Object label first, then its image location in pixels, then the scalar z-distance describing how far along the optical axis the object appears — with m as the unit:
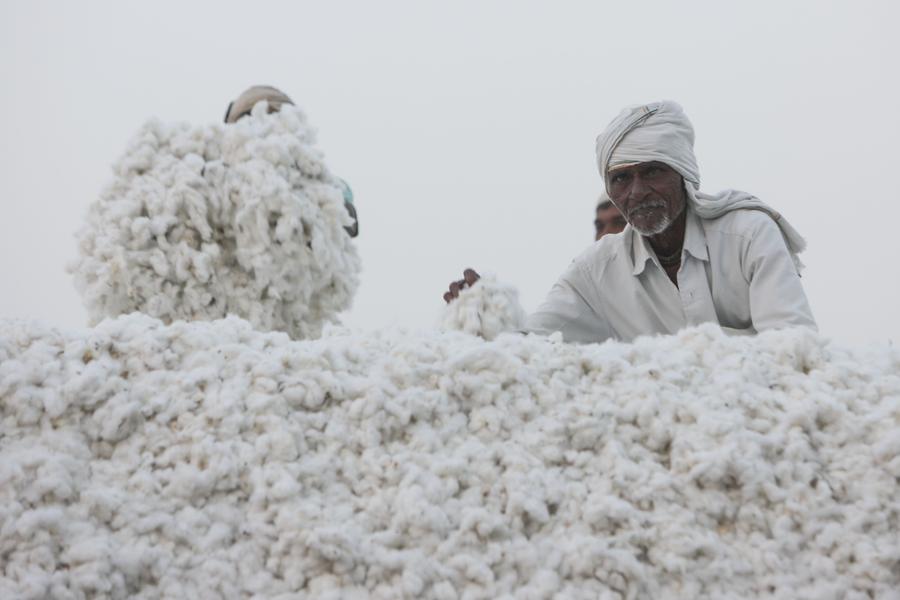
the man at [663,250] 6.11
